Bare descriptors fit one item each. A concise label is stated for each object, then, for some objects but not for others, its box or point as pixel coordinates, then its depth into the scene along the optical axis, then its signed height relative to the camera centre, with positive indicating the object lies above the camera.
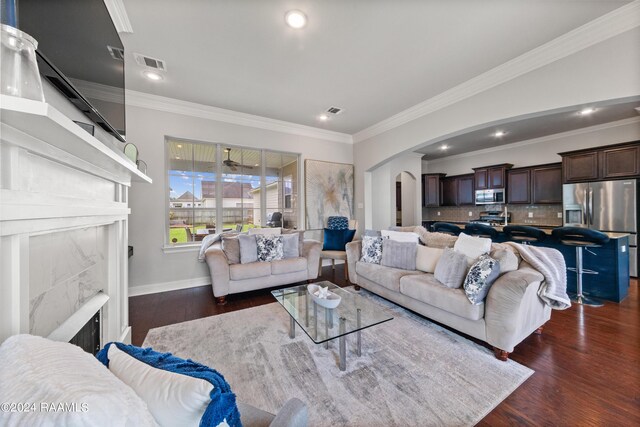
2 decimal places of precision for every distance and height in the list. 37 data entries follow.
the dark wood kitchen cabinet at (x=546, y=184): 4.91 +0.66
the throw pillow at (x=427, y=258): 2.73 -0.51
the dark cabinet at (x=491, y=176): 5.62 +0.96
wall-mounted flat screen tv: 0.97 +0.84
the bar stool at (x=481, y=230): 3.88 -0.26
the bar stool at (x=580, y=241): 2.84 -0.33
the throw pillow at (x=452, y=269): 2.27 -0.53
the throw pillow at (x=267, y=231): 3.80 -0.25
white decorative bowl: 1.97 -0.73
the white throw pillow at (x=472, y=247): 2.35 -0.33
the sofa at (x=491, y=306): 1.84 -0.81
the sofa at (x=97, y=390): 0.39 -0.33
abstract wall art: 4.65 +0.51
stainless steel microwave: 5.66 +0.46
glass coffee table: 1.76 -0.84
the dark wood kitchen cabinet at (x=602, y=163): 3.88 +0.91
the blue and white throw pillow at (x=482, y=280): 1.98 -0.55
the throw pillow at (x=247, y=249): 3.28 -0.46
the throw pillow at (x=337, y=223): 4.81 -0.15
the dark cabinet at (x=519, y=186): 5.30 +0.67
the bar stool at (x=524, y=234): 3.35 -0.28
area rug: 1.44 -1.16
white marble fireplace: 0.72 -0.03
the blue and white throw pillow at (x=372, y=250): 3.22 -0.47
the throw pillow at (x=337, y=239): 4.32 -0.43
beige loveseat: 3.03 -0.78
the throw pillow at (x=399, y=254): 2.92 -0.50
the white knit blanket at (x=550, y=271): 2.01 -0.50
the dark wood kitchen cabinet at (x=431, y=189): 6.92 +0.78
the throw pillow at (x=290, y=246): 3.62 -0.47
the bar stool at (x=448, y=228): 4.43 -0.25
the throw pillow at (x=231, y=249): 3.24 -0.46
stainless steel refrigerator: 3.83 +0.12
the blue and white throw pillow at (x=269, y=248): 3.41 -0.47
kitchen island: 2.97 -0.69
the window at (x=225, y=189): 3.79 +0.48
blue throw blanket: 0.52 -0.40
